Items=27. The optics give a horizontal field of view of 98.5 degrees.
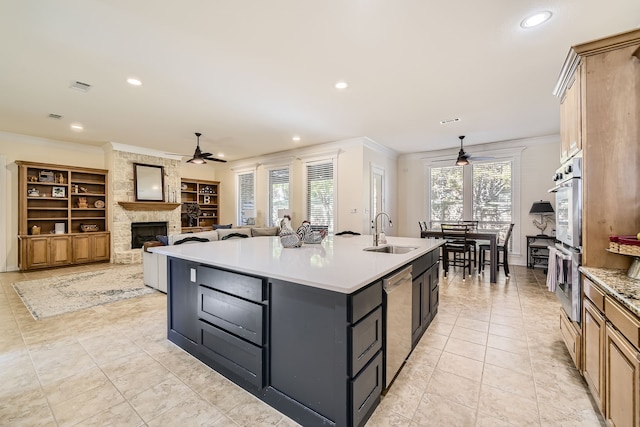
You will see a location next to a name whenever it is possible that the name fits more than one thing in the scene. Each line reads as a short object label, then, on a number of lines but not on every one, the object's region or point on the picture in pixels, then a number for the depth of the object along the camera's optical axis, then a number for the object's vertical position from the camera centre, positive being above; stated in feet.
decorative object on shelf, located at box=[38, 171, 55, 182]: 20.16 +2.73
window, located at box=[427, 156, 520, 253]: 20.93 +1.36
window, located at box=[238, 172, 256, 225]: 27.78 +1.45
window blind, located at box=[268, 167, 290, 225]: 25.09 +1.93
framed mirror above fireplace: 23.43 +2.68
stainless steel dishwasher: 6.20 -2.66
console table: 19.22 -2.86
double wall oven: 6.42 -0.74
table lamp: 18.82 -0.19
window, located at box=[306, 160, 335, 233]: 22.03 +1.47
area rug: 12.03 -4.03
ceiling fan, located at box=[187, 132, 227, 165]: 17.94 +3.61
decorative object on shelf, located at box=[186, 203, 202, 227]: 28.22 +0.20
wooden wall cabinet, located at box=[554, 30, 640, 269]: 5.85 +1.51
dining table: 15.80 -1.99
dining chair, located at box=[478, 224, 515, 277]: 16.93 -2.57
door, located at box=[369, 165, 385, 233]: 21.59 +1.64
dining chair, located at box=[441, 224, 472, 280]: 16.70 -1.96
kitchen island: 4.94 -2.37
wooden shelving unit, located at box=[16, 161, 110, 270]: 19.12 -0.12
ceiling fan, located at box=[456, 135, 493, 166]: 18.78 +3.56
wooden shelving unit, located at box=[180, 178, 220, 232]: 28.94 +1.36
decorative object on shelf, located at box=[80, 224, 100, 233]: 21.91 -1.16
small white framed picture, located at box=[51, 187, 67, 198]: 20.84 +1.63
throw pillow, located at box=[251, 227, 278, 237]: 20.45 -1.48
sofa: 13.99 -2.35
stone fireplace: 22.16 +1.08
